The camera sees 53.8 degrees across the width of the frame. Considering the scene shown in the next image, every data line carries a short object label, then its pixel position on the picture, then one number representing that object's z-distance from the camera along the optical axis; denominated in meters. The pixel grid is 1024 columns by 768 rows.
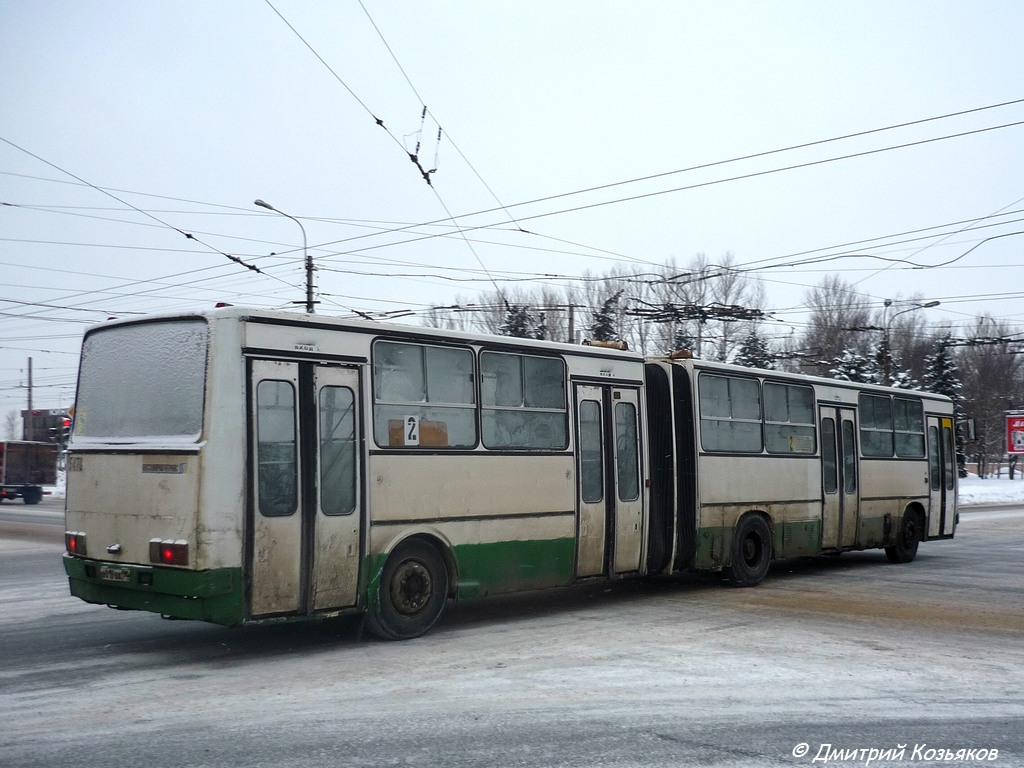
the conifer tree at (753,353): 47.00
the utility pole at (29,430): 60.38
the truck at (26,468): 44.75
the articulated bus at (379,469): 8.18
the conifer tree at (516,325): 36.03
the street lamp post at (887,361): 39.06
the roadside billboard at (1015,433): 43.84
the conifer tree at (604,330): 38.61
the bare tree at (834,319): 50.66
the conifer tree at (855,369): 49.62
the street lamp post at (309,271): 23.12
